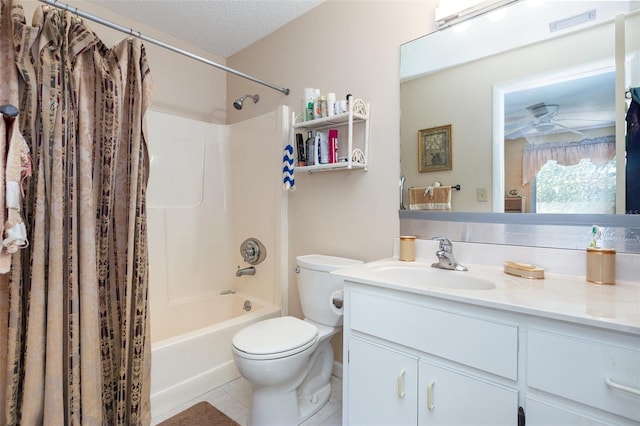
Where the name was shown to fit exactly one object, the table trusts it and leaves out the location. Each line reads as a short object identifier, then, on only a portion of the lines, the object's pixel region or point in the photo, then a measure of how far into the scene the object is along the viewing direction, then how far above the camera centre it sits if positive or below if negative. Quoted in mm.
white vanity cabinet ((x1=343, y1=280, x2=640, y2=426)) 766 -456
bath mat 1542 -1054
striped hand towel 1971 +275
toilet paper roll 1590 -470
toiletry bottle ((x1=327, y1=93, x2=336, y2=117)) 1763 +612
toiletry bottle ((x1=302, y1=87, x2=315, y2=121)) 1881 +661
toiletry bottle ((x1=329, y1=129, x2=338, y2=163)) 1770 +384
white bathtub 1630 -855
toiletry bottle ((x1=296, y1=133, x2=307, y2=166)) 1937 +397
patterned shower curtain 1184 -87
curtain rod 1255 +848
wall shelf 1670 +511
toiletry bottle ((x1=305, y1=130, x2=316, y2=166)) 1855 +367
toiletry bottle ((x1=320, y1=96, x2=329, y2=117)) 1805 +616
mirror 1131 +549
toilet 1331 -626
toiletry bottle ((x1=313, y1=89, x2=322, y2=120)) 1836 +612
